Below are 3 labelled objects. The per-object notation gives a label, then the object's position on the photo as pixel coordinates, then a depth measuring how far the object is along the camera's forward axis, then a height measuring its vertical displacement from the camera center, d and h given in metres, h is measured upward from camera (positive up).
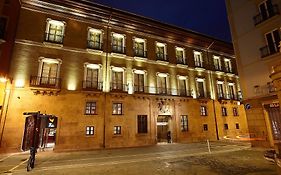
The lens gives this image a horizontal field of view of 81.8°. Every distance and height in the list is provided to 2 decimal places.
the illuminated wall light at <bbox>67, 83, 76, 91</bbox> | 16.14 +3.87
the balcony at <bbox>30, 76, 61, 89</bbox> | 14.75 +4.10
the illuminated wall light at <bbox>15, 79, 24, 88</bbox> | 14.29 +3.83
